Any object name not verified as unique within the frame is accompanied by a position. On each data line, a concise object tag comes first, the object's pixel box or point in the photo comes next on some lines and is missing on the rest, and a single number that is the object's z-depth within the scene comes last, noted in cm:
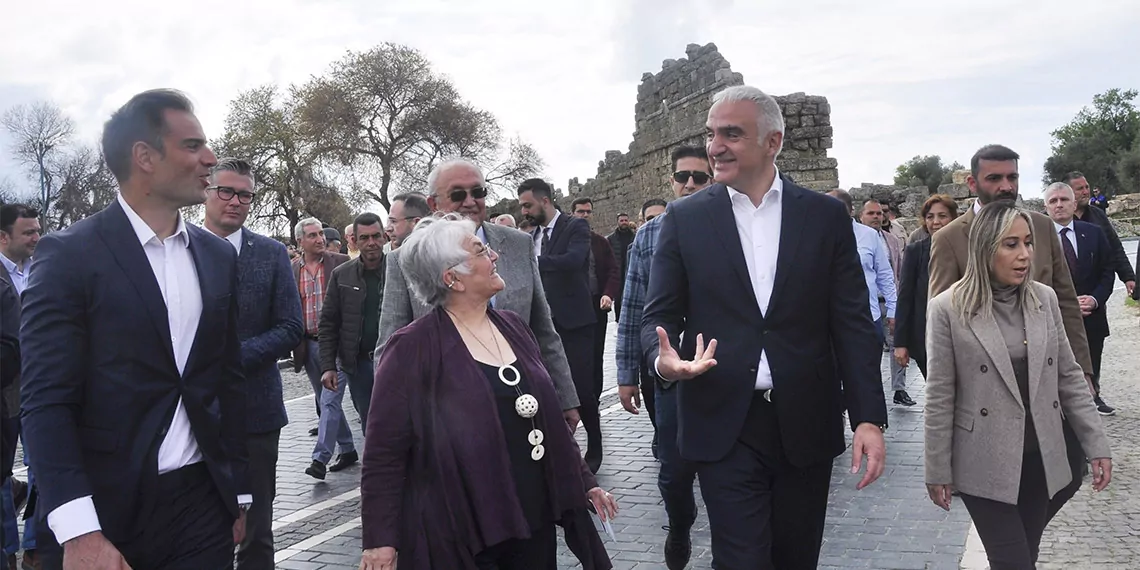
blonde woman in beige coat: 373
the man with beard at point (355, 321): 742
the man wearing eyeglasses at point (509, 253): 476
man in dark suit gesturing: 347
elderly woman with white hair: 307
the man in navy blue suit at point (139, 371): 268
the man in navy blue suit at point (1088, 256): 800
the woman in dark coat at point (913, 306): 708
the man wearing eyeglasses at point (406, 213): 628
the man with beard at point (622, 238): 1255
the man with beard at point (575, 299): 734
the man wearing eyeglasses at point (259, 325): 439
